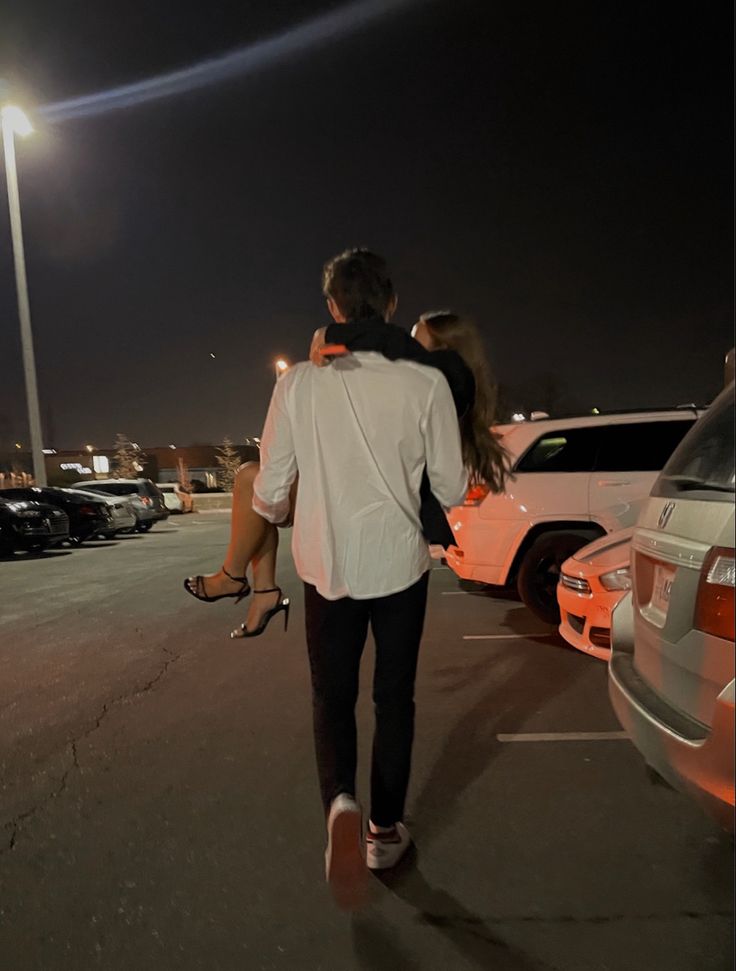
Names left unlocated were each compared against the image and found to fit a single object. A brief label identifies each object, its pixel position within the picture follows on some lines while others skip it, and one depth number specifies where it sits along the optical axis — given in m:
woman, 2.30
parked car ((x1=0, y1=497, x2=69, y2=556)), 13.97
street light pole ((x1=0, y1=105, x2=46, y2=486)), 19.50
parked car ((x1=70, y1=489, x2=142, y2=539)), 17.87
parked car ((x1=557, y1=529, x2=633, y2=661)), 4.51
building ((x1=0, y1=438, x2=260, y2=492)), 43.50
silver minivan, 1.97
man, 2.27
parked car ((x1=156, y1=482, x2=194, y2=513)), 29.93
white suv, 6.47
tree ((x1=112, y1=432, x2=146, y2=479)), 45.31
